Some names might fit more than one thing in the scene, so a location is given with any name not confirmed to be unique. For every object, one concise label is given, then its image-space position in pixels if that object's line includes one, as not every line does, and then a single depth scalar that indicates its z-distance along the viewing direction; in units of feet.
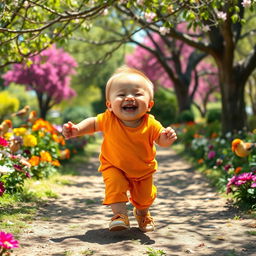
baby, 13.83
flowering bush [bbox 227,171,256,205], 17.01
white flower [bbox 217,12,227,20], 21.85
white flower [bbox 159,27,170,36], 21.40
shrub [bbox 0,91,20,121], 59.67
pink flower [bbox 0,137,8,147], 16.90
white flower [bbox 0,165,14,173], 14.35
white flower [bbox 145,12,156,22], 20.87
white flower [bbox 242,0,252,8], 18.26
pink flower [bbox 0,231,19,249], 9.33
